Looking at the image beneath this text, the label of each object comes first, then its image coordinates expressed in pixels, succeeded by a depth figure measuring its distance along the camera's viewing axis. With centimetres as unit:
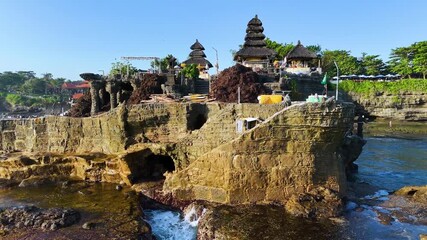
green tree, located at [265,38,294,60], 5585
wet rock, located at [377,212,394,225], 1525
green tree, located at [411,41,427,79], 5541
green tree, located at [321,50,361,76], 6952
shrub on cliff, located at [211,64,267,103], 2553
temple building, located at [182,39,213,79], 4125
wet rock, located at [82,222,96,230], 1482
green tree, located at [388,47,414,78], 5847
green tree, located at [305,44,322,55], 7362
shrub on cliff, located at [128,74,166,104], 2916
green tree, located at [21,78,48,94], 10338
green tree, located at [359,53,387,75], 6688
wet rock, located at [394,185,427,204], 1780
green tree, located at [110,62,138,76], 4822
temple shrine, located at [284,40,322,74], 3756
